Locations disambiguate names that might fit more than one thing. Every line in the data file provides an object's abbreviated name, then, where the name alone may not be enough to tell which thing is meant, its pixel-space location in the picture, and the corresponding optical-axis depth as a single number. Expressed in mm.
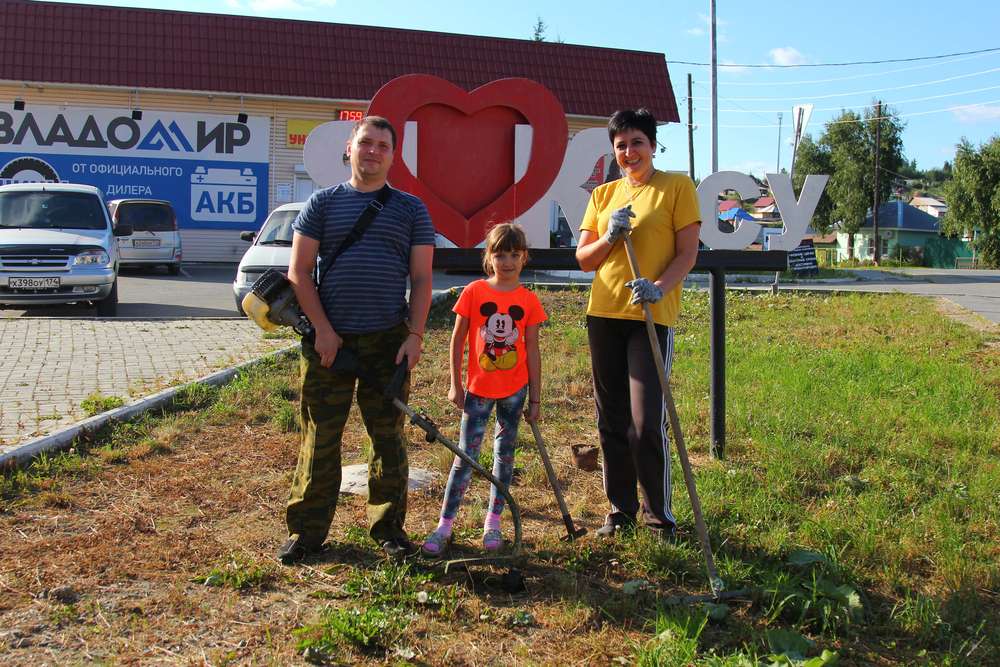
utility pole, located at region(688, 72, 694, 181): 41381
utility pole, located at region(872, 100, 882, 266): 50666
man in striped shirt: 3744
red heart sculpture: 5758
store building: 23672
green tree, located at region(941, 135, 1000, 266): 45375
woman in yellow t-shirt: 3986
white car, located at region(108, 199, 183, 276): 19906
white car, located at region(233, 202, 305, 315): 11539
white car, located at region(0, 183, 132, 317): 11293
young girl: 3982
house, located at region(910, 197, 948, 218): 90238
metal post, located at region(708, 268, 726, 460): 5645
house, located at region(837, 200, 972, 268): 54062
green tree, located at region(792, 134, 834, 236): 58031
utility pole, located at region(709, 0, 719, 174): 27688
